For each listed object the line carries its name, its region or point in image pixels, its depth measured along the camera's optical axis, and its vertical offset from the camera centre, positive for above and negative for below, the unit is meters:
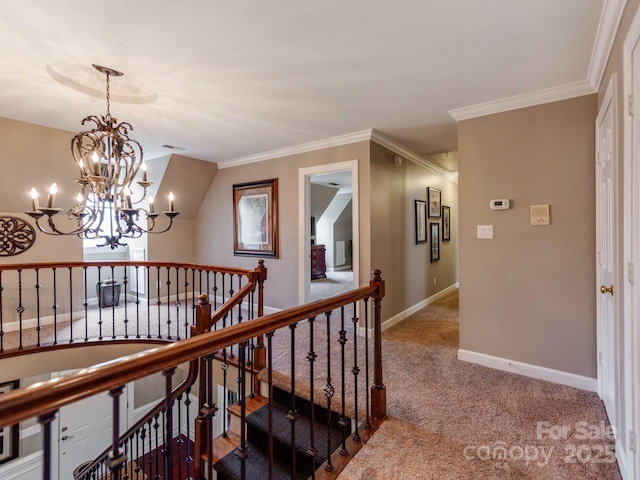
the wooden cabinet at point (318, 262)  8.37 -0.60
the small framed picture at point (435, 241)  5.31 -0.04
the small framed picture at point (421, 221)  4.78 +0.27
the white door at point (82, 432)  4.59 -2.87
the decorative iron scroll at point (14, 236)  3.72 +0.09
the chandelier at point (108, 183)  2.24 +0.43
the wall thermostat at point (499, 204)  2.79 +0.30
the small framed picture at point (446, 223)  5.91 +0.29
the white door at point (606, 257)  1.85 -0.13
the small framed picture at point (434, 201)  5.23 +0.63
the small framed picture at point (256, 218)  4.58 +0.34
